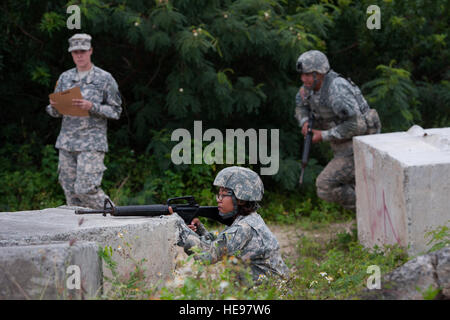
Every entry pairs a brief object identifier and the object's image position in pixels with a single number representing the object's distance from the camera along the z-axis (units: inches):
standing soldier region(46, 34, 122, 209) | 518.6
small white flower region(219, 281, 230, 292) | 228.5
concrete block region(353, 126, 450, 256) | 392.2
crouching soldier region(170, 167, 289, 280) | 331.0
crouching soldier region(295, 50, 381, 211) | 512.7
